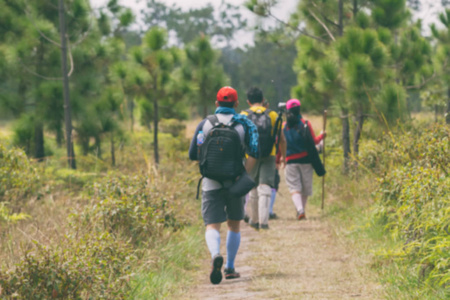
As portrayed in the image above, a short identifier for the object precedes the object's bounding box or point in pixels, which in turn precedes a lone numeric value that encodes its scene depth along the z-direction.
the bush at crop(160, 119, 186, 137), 43.59
